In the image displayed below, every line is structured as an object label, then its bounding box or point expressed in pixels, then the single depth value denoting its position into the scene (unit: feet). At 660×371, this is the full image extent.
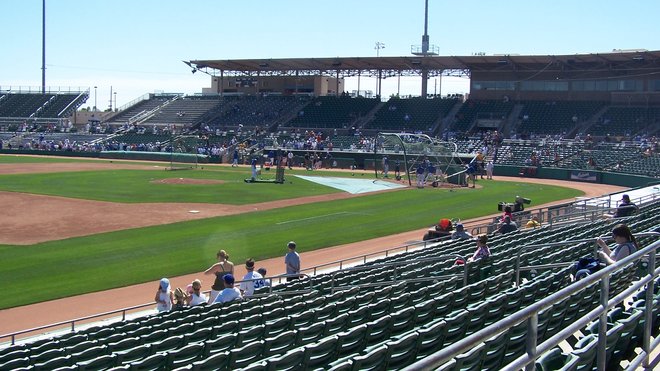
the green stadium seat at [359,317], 29.73
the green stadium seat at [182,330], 32.48
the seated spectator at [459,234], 67.41
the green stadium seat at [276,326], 29.78
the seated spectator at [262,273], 55.31
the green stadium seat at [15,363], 27.89
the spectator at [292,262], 58.34
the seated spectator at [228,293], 43.68
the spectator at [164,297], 46.78
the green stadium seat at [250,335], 28.48
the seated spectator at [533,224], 73.53
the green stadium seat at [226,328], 31.24
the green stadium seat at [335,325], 28.04
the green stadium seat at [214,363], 22.50
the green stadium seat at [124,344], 29.37
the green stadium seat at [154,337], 31.19
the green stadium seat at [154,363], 24.35
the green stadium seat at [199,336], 30.14
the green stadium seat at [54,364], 26.86
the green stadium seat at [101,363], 26.05
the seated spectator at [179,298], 47.42
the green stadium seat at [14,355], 29.66
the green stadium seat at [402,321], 27.12
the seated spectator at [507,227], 67.62
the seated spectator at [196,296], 46.42
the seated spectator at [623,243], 33.22
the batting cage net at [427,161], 161.38
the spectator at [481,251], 43.44
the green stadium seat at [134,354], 26.84
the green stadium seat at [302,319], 31.27
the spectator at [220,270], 51.03
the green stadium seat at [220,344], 26.91
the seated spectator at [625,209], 65.82
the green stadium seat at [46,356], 28.91
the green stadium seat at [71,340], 33.39
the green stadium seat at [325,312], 32.60
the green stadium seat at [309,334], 26.96
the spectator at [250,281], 49.83
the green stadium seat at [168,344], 28.19
